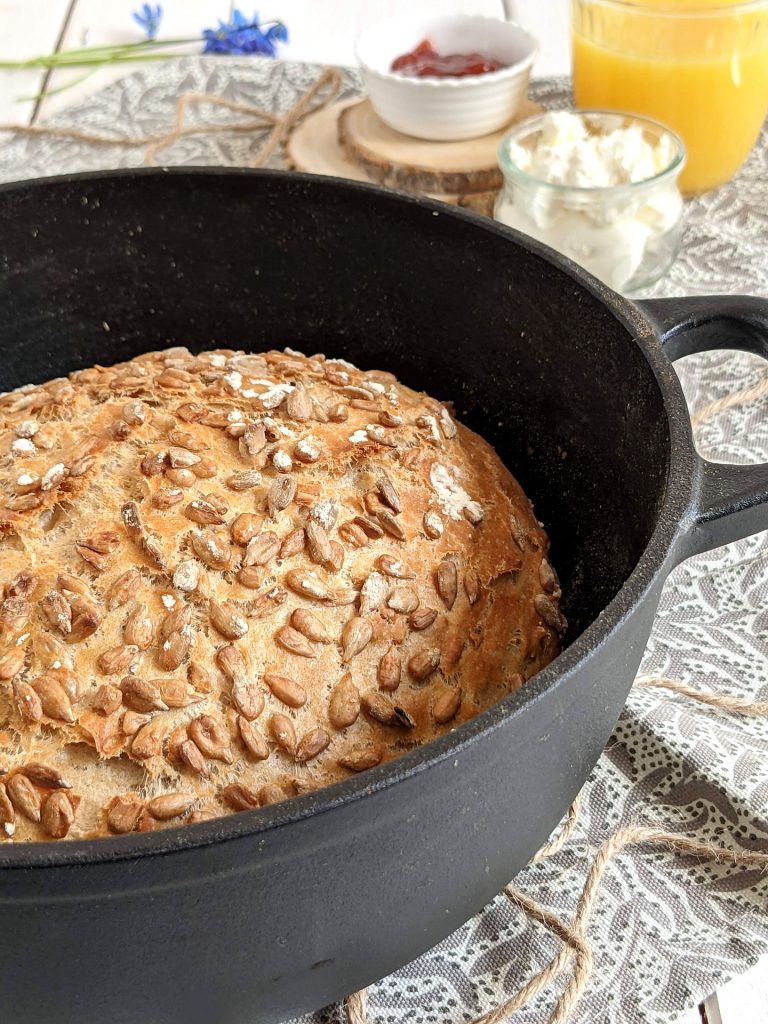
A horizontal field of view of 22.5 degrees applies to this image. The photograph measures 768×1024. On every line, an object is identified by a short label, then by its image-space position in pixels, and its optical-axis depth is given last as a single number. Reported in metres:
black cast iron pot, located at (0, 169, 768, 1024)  0.40
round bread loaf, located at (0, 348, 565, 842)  0.52
